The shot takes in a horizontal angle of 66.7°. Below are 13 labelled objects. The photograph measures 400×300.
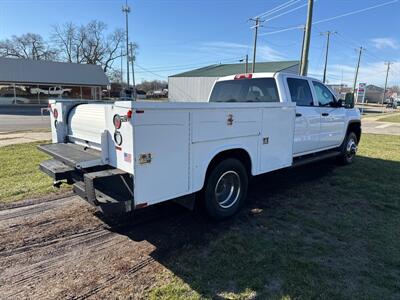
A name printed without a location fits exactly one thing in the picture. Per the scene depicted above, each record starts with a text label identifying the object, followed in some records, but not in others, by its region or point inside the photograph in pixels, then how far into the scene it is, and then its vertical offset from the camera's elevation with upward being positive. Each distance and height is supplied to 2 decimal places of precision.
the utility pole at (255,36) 34.41 +6.47
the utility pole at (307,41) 14.33 +2.47
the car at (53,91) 39.97 -0.30
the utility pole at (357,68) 51.09 +4.59
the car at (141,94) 58.62 -0.63
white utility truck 3.18 -0.67
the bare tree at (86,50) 71.94 +9.21
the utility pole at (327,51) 49.12 +6.99
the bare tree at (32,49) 68.62 +8.78
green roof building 48.91 +2.70
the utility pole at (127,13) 45.64 +11.76
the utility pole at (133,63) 51.97 +4.82
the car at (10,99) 38.06 -1.39
